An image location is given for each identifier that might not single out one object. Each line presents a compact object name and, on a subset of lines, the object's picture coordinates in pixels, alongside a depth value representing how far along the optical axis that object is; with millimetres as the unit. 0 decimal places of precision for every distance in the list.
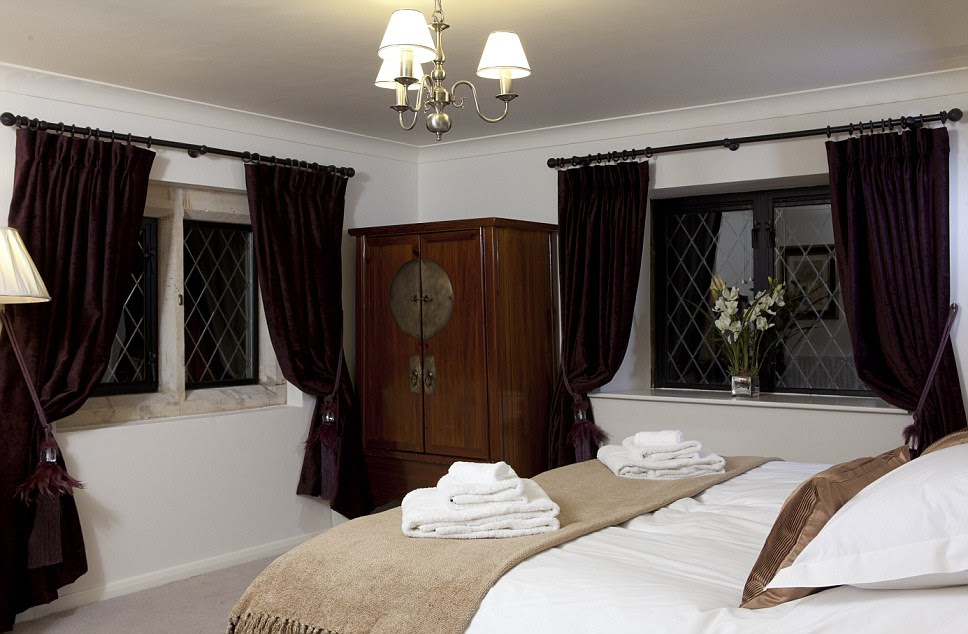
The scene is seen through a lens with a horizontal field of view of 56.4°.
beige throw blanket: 2035
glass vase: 4609
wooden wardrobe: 4617
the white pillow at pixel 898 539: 1617
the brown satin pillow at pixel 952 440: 2381
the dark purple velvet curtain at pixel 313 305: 4617
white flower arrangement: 4598
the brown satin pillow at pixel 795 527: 1805
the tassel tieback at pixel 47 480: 3627
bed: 1631
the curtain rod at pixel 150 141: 3704
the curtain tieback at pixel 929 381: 3877
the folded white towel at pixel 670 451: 3145
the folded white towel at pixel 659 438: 3193
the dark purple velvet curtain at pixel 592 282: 4656
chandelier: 2363
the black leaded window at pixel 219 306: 4633
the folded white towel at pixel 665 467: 3113
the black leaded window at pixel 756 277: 4695
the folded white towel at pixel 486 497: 2412
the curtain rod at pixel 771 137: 3953
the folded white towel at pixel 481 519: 2344
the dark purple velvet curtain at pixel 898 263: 3902
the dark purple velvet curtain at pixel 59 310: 3631
